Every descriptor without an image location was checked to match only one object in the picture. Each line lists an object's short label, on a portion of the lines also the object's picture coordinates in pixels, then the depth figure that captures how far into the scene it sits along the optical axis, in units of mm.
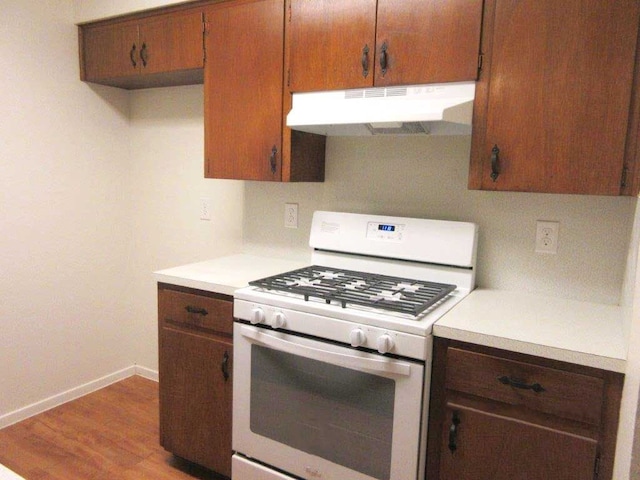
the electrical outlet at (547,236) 1784
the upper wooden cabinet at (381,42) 1596
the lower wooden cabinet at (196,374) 1896
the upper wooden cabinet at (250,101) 1962
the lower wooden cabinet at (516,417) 1278
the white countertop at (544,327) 1273
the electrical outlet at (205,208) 2639
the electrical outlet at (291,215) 2359
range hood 1561
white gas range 1461
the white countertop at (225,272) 1885
